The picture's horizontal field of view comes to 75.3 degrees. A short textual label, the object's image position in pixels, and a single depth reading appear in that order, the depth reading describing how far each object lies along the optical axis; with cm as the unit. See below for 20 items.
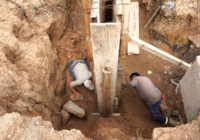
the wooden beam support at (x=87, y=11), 226
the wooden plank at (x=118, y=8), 193
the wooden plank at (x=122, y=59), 236
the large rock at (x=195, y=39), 457
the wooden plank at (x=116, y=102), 318
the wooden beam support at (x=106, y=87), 222
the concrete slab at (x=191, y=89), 244
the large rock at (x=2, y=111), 191
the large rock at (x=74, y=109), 355
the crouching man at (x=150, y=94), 321
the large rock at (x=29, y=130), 163
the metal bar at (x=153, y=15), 509
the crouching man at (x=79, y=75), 408
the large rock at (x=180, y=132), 165
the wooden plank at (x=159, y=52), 236
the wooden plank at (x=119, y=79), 250
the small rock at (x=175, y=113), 358
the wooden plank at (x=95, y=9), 201
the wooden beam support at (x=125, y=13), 193
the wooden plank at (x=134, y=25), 503
